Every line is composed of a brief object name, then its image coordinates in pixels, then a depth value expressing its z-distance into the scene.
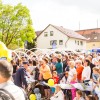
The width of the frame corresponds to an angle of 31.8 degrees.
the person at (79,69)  6.26
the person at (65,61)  7.57
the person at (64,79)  6.49
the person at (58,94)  5.88
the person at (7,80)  1.69
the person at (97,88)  5.27
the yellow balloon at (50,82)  6.45
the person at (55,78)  6.62
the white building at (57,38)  38.05
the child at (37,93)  6.62
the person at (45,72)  6.49
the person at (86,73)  6.00
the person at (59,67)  7.23
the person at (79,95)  5.39
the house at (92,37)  46.27
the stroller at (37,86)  6.69
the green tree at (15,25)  30.70
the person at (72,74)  6.13
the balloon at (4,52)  4.80
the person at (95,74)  5.43
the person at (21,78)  5.72
